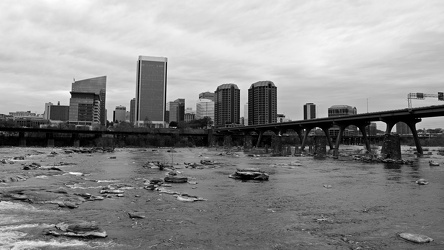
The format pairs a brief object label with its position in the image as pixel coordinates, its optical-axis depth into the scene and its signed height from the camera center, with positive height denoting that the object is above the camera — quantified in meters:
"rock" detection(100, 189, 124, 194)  24.11 -4.22
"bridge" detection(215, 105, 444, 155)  76.25 +5.94
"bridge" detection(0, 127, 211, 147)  154.00 +1.73
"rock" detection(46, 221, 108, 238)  13.48 -4.15
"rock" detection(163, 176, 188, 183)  31.31 -4.21
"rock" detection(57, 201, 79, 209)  18.94 -4.15
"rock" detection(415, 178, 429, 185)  31.73 -4.33
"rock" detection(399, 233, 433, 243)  13.84 -4.40
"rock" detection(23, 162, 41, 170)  39.95 -4.07
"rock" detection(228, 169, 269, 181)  34.72 -4.12
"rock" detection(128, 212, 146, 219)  17.05 -4.29
